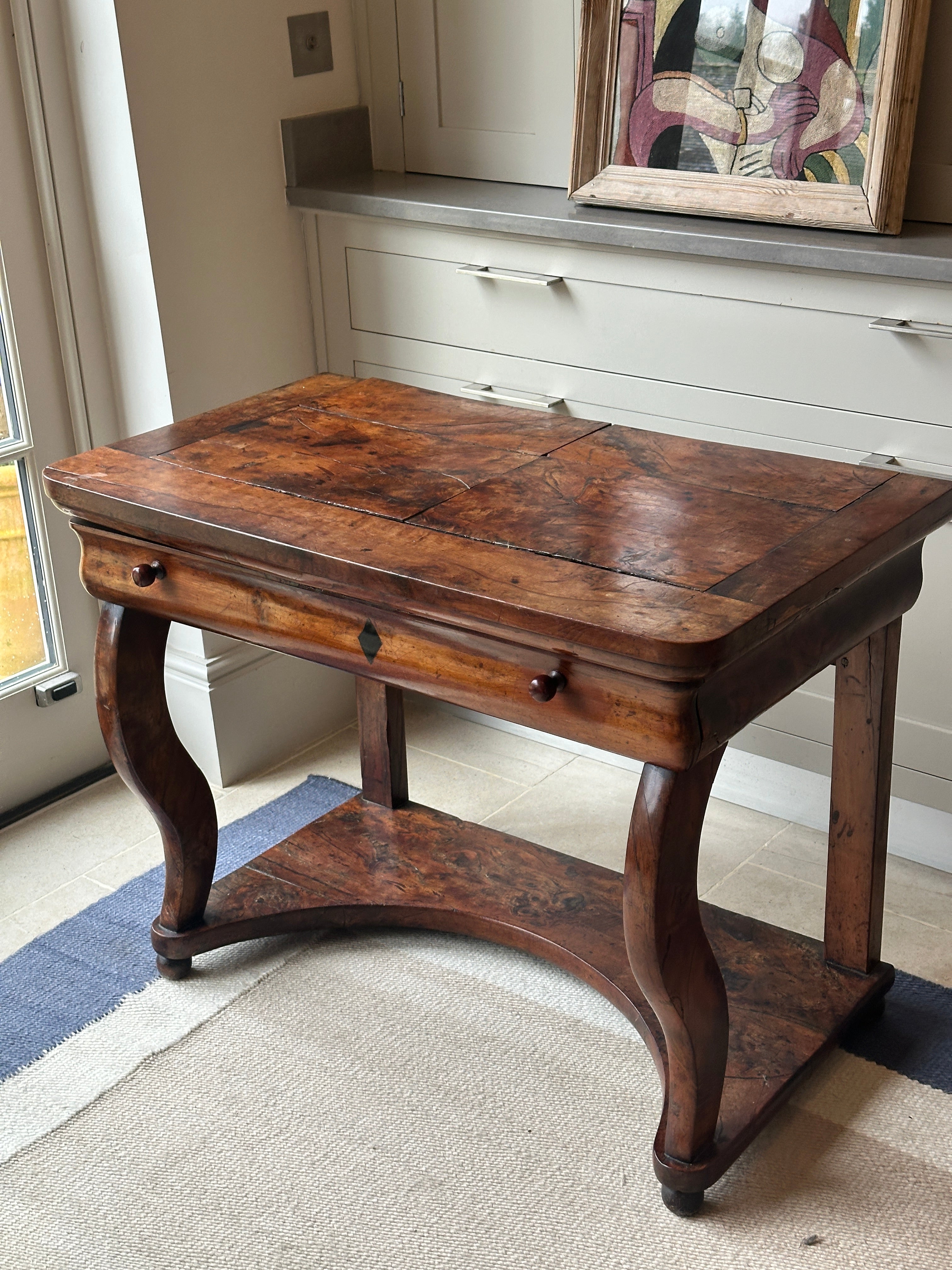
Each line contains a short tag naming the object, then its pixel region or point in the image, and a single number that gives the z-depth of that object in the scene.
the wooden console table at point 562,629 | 1.41
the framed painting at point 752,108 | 2.09
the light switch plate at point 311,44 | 2.57
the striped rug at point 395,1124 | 1.64
